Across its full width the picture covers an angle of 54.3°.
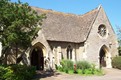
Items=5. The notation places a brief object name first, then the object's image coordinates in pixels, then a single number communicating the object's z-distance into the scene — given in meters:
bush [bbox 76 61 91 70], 14.53
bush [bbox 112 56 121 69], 17.75
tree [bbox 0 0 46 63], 9.69
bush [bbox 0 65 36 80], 9.42
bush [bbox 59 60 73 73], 14.29
